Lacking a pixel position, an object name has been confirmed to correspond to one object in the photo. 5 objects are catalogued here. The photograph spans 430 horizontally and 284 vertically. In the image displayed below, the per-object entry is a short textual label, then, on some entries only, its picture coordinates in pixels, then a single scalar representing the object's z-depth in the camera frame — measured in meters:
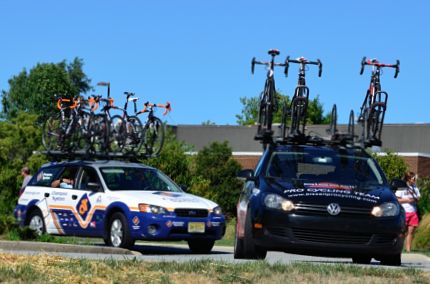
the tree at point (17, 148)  45.00
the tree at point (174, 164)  42.41
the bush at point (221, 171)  51.84
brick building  61.94
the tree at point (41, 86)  70.78
